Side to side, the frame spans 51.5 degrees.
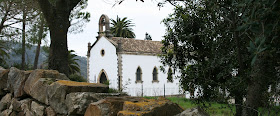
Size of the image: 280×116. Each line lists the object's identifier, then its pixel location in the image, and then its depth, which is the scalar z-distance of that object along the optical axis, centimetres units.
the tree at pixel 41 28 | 1894
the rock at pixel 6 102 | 594
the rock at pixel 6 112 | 570
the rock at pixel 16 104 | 520
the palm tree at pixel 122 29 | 5259
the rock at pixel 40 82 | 435
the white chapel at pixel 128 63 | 3294
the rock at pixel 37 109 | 435
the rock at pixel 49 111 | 404
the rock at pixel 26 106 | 482
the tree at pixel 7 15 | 1839
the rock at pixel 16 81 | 523
